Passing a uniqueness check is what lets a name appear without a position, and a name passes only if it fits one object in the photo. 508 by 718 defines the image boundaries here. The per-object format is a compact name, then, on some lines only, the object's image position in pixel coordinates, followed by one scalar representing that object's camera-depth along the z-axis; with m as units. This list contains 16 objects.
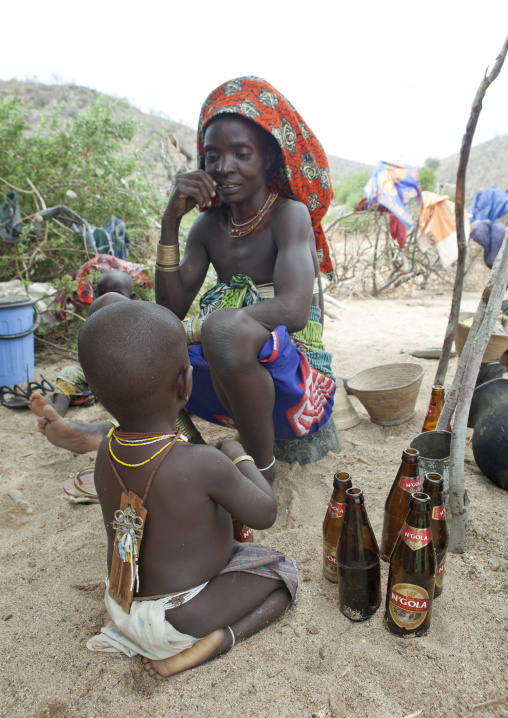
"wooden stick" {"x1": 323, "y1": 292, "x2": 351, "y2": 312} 6.65
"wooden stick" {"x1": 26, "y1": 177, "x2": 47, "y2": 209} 4.84
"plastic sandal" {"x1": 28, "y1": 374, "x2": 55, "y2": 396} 3.45
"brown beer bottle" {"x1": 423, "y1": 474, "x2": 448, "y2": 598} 1.48
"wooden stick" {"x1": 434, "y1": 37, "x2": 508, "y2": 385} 1.69
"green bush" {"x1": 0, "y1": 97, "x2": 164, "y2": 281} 4.96
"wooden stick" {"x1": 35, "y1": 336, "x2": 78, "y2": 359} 4.47
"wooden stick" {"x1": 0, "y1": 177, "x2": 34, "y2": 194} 4.75
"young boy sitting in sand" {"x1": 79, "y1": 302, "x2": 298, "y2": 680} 1.24
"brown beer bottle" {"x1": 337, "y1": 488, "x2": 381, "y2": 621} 1.44
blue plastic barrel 3.71
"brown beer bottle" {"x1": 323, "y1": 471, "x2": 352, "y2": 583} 1.59
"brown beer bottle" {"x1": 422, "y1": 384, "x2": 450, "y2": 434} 2.29
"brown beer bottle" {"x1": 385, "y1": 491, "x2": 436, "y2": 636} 1.32
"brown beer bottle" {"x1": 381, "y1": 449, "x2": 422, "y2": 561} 1.59
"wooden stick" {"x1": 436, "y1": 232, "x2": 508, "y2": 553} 1.55
